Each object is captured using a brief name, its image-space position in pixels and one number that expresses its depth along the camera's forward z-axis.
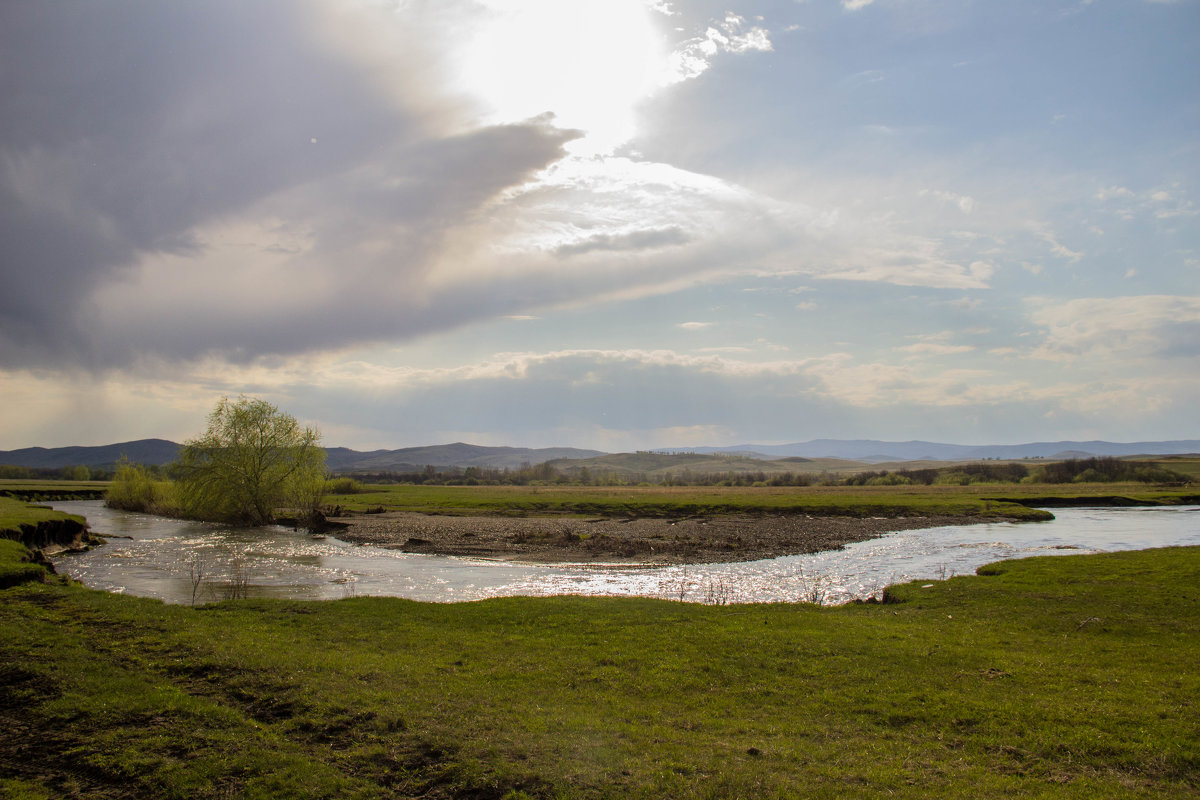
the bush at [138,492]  80.62
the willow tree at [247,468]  64.88
